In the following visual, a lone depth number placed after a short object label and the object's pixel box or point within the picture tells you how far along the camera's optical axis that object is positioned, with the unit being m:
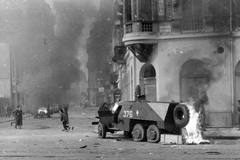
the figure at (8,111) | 59.12
